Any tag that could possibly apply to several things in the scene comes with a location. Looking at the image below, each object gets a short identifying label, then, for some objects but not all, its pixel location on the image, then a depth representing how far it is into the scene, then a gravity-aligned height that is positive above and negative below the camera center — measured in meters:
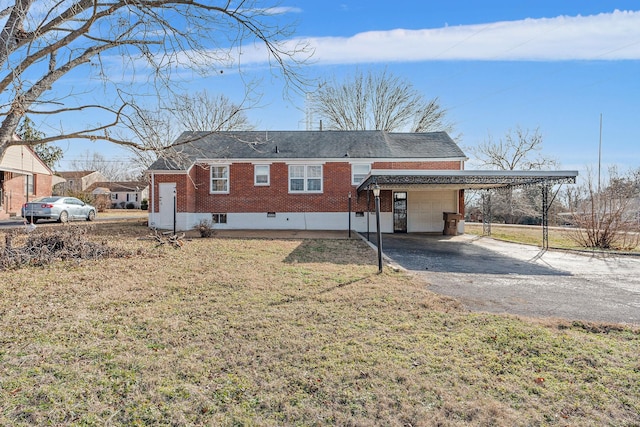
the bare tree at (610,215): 13.12 -0.12
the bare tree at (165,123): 6.25 +1.69
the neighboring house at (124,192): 48.44 +2.63
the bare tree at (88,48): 5.14 +2.71
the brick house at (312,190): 17.45 +1.04
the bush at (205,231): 13.27 -0.79
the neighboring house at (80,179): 49.84 +4.70
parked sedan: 17.06 +0.03
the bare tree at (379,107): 29.69 +9.16
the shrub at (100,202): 30.17 +0.68
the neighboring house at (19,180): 21.52 +2.02
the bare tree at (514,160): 31.02 +5.01
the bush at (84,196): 27.17 +1.08
